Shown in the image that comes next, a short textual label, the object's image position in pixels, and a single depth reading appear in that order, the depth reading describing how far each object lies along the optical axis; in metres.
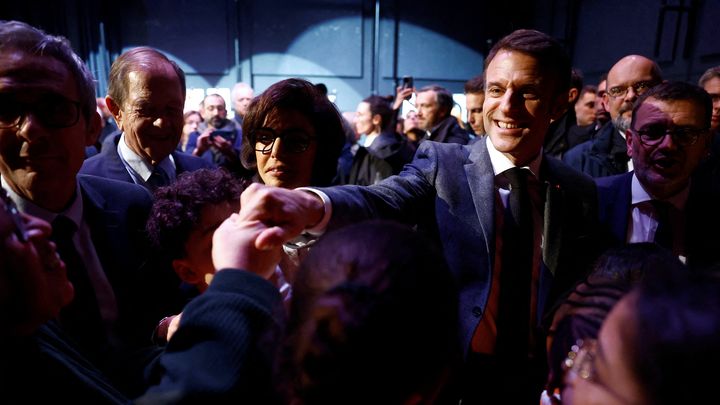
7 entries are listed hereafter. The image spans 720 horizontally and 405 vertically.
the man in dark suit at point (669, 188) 1.60
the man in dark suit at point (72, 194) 0.99
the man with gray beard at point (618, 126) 2.49
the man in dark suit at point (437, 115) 3.58
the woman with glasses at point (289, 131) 1.54
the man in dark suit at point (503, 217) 1.30
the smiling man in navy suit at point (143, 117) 1.85
